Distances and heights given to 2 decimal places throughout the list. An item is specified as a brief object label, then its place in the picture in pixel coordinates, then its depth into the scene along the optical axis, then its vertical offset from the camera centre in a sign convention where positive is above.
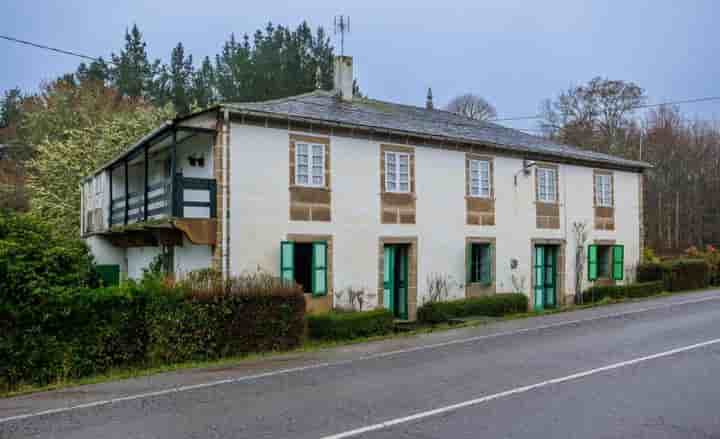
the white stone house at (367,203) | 15.47 +1.00
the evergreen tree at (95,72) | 51.16 +13.38
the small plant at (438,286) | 19.02 -1.38
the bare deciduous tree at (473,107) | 49.72 +10.00
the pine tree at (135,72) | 51.56 +13.41
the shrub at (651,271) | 24.55 -1.24
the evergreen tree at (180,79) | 49.66 +13.14
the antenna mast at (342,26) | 22.58 +7.29
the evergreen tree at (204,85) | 49.09 +11.94
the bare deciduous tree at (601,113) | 41.72 +8.08
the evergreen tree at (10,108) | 50.83 +10.79
